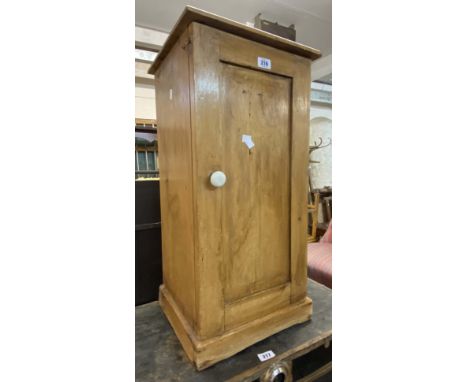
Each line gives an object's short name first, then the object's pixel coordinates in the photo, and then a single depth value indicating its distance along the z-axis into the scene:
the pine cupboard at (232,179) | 0.78
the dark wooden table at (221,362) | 0.80
